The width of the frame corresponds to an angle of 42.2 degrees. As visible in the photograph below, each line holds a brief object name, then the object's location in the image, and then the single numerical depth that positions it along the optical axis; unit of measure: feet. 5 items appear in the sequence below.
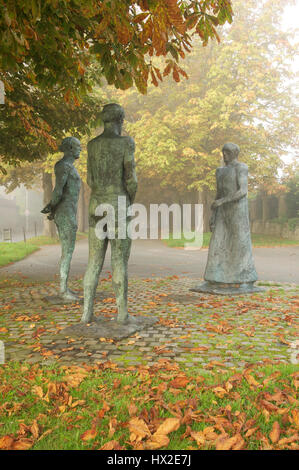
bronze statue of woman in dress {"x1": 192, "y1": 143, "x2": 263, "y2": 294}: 24.27
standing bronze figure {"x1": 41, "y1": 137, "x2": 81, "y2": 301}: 21.31
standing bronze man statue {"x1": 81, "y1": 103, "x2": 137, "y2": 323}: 15.31
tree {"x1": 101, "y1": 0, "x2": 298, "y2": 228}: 71.00
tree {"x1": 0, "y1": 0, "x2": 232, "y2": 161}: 9.73
